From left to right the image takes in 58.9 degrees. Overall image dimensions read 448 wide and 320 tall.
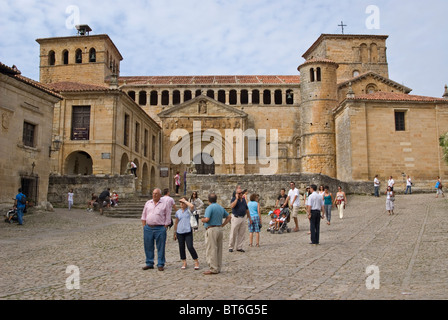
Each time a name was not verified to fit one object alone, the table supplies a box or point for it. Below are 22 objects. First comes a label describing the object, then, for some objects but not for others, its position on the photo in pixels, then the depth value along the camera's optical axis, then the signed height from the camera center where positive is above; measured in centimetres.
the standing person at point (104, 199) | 1914 -30
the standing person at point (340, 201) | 1631 -36
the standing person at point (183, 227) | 784 -70
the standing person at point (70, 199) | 1993 -31
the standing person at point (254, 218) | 1100 -71
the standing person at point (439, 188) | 2181 +24
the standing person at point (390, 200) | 1603 -31
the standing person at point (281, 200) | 1382 -28
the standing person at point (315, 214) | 1057 -57
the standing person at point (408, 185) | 2489 +46
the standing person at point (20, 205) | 1481 -45
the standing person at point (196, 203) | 1336 -36
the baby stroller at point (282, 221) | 1361 -97
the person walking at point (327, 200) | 1512 -29
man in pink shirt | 761 -68
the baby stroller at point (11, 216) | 1495 -87
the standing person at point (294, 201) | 1355 -29
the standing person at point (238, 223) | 1002 -76
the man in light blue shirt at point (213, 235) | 730 -80
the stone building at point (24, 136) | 1634 +255
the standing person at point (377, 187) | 2330 +32
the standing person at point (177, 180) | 2400 +76
